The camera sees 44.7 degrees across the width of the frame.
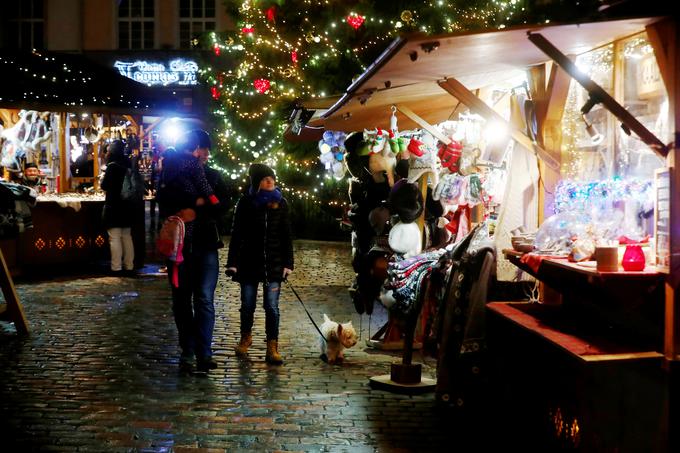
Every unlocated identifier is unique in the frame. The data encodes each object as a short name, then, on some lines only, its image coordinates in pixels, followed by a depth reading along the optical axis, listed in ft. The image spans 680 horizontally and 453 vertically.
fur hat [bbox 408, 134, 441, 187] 27.09
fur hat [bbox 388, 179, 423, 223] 26.17
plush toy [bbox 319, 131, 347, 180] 36.63
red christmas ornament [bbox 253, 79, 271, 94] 59.98
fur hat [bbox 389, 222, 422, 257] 26.32
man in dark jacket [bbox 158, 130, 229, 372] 25.45
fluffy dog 26.81
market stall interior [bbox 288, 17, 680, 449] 15.05
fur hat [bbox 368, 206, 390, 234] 28.35
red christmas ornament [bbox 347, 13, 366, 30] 50.19
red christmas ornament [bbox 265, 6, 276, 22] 56.95
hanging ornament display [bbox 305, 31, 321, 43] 54.95
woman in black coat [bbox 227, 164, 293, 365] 27.04
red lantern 15.03
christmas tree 51.26
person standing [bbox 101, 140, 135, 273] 47.19
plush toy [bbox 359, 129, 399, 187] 29.12
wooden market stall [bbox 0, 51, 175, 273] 48.75
